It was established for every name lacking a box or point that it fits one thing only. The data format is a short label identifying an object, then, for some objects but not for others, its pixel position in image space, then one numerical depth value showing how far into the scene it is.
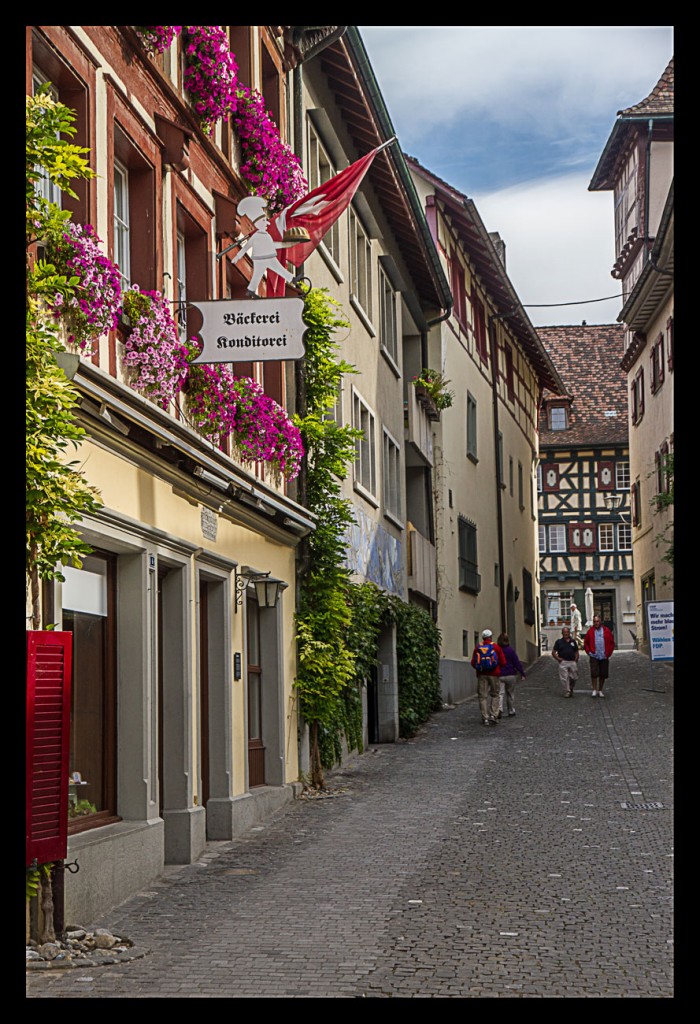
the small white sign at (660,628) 23.66
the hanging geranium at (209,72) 13.19
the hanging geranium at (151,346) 11.10
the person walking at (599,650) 28.58
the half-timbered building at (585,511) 65.44
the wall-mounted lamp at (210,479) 12.54
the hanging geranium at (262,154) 15.27
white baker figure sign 12.78
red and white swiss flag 13.08
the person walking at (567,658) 29.14
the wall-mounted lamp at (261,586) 14.82
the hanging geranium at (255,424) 14.45
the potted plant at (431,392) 29.25
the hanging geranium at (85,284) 9.30
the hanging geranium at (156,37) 11.62
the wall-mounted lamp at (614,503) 64.19
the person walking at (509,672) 25.16
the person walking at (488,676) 24.22
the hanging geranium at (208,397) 12.88
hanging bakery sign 11.38
